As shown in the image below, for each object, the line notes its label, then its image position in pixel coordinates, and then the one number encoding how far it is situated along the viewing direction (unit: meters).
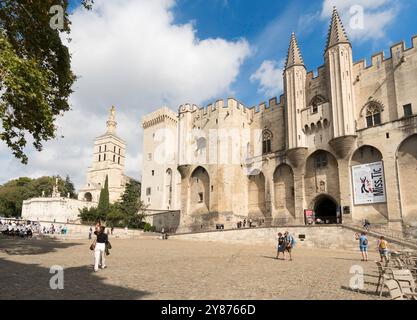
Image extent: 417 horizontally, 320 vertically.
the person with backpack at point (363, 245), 16.34
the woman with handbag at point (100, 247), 10.57
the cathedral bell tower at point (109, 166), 76.44
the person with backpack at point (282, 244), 15.79
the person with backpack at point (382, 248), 14.13
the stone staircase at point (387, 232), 22.50
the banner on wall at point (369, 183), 26.41
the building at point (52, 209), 60.22
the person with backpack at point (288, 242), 15.48
